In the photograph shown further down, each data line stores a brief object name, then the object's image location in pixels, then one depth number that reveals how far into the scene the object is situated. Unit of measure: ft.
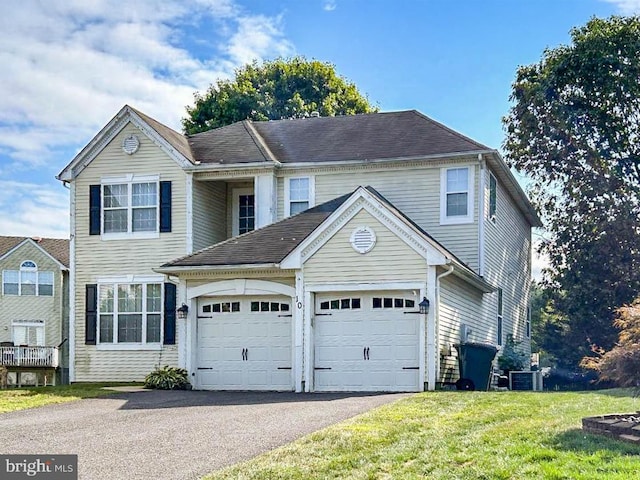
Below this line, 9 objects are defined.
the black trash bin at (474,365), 65.31
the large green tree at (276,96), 136.46
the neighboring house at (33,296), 131.95
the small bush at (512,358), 80.53
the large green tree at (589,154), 101.65
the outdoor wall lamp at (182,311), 69.36
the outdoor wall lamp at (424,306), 61.16
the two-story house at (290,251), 63.00
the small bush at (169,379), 68.13
